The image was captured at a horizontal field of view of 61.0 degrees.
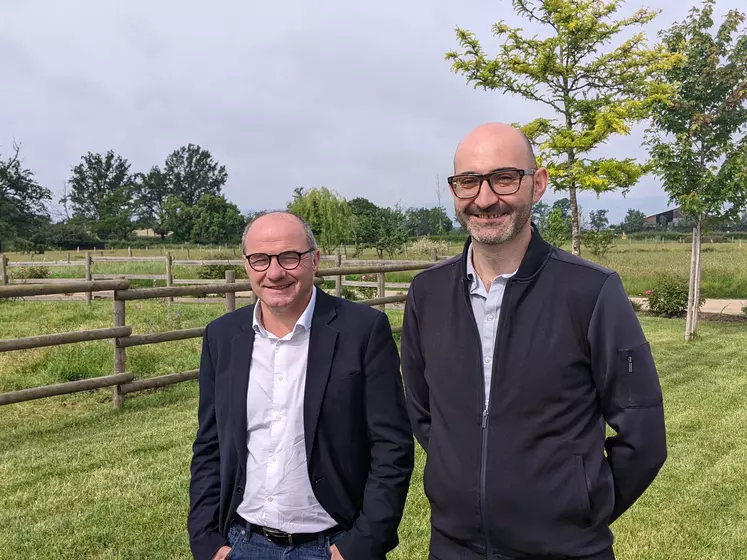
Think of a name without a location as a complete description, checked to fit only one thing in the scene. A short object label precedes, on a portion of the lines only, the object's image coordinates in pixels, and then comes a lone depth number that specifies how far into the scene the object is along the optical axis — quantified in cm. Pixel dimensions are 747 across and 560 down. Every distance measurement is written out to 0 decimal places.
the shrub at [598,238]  1278
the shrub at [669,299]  1512
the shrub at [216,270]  2171
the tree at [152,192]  9942
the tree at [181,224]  7731
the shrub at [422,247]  3453
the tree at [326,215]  3334
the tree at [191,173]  10256
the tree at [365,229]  3672
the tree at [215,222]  7150
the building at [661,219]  9847
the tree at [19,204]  5416
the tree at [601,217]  10378
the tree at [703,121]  1046
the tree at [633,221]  9288
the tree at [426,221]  7288
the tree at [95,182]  9466
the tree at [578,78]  823
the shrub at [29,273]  2161
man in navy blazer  195
